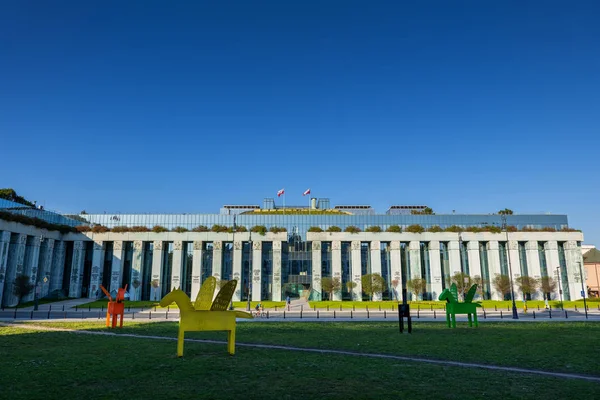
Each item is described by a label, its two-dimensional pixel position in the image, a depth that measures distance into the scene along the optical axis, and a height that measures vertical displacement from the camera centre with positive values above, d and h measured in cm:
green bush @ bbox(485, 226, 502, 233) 8769 +1120
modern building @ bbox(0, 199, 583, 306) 8500 +538
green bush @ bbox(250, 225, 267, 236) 8706 +1149
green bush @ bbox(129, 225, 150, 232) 8712 +1173
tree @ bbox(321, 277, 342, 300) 8075 -38
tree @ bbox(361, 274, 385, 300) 7906 -26
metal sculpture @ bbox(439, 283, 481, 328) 3174 -178
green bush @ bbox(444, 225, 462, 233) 8675 +1130
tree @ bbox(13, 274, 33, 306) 6494 -10
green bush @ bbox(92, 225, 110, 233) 8638 +1166
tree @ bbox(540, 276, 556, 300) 8057 -73
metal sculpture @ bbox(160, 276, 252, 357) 1684 -117
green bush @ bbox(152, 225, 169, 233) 8694 +1164
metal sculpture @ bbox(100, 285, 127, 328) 3120 -183
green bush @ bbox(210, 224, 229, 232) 8700 +1159
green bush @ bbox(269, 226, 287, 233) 8827 +1164
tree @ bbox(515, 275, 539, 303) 7869 -49
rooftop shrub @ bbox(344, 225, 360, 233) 8788 +1145
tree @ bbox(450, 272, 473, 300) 7662 +18
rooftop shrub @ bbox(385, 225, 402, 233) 8850 +1146
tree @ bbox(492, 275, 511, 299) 8056 -46
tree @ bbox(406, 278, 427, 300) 7919 -70
